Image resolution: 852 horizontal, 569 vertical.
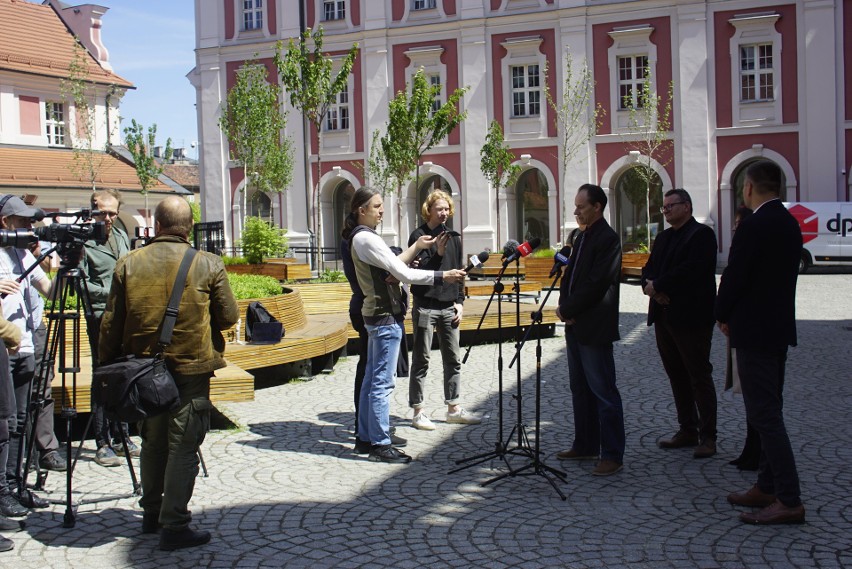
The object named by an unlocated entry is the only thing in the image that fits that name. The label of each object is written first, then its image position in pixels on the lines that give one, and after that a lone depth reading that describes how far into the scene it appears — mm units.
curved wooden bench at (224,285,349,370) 9562
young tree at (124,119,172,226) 37562
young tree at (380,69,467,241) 29062
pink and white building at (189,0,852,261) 31172
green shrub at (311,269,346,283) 18141
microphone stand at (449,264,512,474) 6558
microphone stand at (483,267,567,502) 6148
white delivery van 27250
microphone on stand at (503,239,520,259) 6274
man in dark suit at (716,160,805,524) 5348
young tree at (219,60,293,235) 34250
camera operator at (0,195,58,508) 5805
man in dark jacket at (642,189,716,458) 6805
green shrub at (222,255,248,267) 25614
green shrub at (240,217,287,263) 25016
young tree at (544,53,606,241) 33312
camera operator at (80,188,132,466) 6766
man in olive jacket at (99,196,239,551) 4969
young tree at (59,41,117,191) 36719
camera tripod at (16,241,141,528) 5449
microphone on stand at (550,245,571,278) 6236
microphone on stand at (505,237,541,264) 6168
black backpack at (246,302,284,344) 10266
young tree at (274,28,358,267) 22531
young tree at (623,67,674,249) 32125
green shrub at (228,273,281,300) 12188
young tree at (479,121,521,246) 33219
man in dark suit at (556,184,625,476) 6328
